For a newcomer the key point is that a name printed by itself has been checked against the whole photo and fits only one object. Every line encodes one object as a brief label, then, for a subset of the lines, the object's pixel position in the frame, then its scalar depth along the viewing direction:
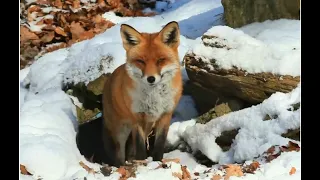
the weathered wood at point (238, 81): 10.13
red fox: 9.41
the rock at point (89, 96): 12.84
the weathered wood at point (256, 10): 11.89
